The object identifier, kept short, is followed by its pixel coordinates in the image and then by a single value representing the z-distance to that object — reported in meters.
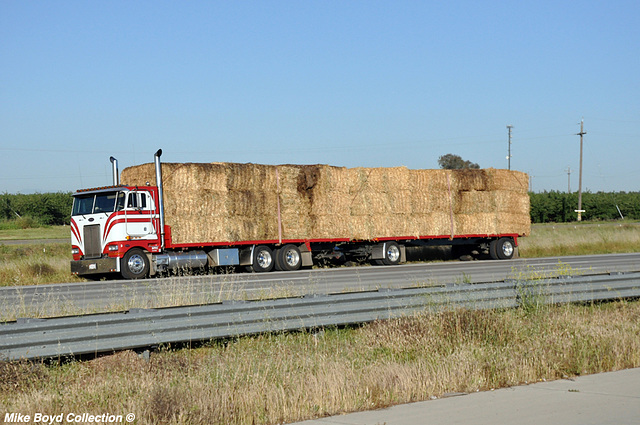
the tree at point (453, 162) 118.48
